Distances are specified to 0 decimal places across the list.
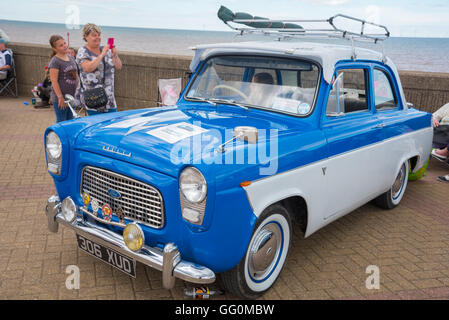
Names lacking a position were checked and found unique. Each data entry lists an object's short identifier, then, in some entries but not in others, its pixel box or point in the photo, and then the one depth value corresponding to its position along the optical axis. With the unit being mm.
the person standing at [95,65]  4895
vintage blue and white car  2504
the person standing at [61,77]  5449
